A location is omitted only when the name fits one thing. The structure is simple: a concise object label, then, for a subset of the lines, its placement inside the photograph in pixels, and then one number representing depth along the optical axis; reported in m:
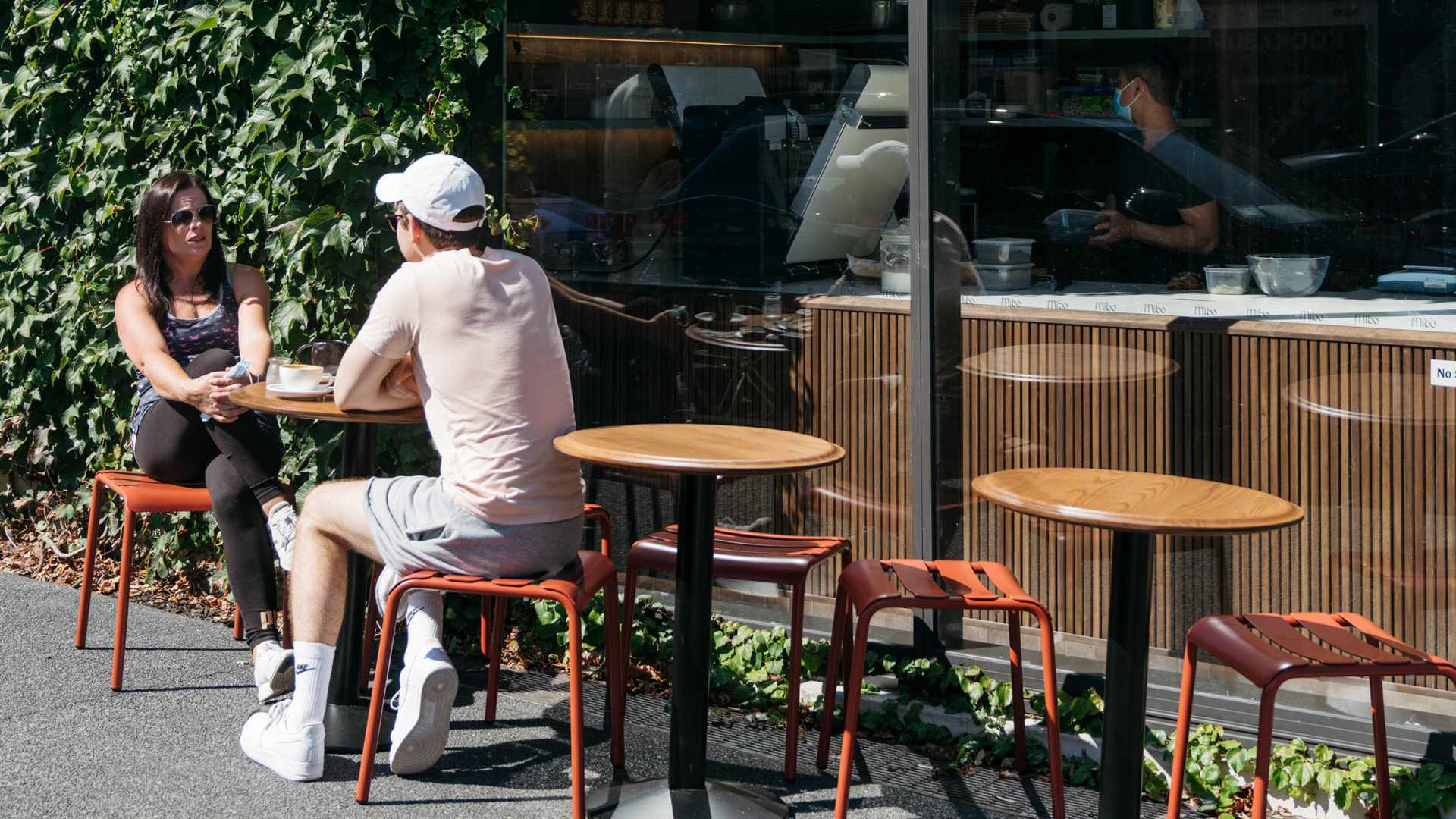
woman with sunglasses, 4.47
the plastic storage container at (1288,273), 3.76
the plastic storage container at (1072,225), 4.05
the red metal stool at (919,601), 3.37
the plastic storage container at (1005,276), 4.14
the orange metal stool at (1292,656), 2.98
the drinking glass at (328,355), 4.16
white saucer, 3.96
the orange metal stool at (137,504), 4.57
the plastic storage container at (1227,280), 3.86
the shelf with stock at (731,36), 3.96
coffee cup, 3.98
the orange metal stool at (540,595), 3.46
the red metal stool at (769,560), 3.84
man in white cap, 3.57
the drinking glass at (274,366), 4.09
